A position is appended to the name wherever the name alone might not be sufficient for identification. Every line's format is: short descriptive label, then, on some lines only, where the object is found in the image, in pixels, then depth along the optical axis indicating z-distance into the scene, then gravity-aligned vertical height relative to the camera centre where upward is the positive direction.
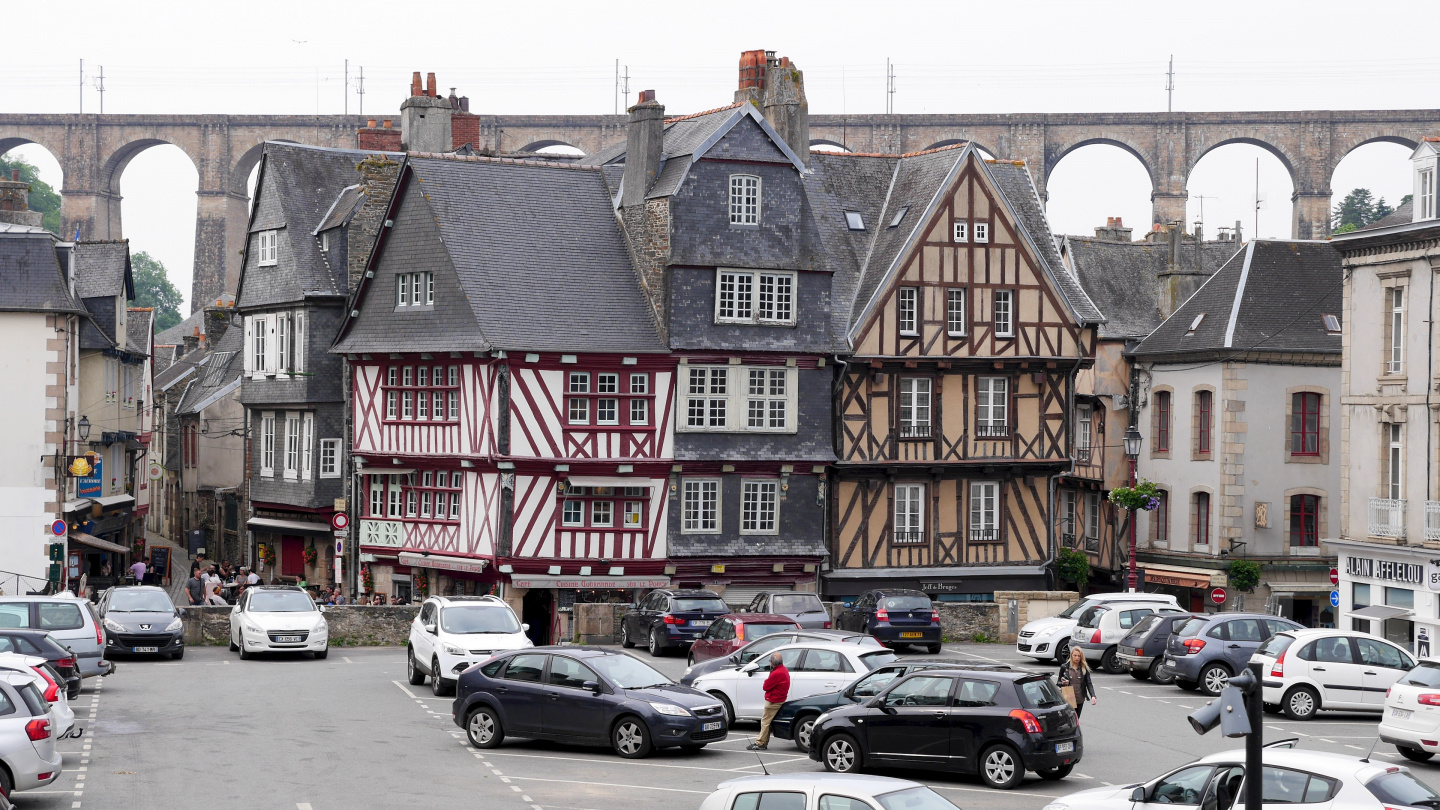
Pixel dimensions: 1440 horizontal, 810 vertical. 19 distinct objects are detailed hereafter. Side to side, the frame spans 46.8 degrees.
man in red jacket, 21.64 -3.52
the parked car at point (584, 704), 20.62 -3.58
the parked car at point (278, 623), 31.91 -3.97
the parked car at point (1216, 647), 28.39 -3.77
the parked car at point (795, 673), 23.25 -3.51
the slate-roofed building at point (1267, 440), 46.28 -0.37
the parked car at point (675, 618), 33.16 -3.95
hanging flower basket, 45.31 -1.96
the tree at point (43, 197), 111.12 +15.00
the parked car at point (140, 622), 31.33 -3.92
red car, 27.94 -3.57
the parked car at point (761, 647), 24.23 -3.32
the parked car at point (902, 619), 34.41 -4.07
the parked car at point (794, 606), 33.12 -3.71
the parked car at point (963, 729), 19.02 -3.53
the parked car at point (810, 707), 21.12 -3.73
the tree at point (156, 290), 122.19 +9.60
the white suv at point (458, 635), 26.50 -3.50
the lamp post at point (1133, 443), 37.78 -0.39
